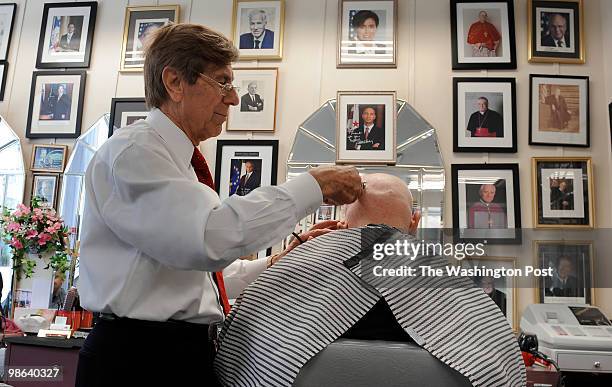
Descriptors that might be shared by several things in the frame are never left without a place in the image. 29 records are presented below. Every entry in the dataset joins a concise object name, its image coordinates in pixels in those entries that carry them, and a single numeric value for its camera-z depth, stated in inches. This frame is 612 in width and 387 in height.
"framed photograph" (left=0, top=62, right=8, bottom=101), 153.6
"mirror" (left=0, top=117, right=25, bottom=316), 140.3
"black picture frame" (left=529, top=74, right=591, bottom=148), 131.3
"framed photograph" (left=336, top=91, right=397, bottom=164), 132.3
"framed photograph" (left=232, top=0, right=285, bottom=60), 144.1
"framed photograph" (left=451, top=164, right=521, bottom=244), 129.0
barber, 41.2
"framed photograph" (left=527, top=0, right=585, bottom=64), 135.6
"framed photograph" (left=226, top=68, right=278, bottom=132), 140.4
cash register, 99.0
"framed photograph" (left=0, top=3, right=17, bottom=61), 155.6
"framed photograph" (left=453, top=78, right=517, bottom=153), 132.6
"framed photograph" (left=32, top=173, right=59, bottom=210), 143.3
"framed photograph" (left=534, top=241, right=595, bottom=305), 124.8
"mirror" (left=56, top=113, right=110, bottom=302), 140.0
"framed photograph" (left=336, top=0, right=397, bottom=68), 140.0
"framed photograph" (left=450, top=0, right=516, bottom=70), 136.9
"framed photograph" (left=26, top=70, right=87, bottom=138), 148.1
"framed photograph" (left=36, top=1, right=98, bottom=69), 152.5
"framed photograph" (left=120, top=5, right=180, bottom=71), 149.8
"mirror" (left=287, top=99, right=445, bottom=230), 129.3
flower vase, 137.3
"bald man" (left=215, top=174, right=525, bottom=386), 42.7
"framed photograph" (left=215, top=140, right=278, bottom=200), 136.9
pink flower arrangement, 135.8
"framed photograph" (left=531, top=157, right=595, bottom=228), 127.6
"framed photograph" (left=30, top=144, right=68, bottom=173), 145.1
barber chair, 41.2
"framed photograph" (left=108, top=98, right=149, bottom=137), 144.9
